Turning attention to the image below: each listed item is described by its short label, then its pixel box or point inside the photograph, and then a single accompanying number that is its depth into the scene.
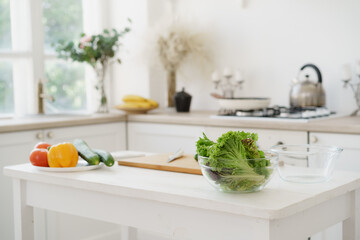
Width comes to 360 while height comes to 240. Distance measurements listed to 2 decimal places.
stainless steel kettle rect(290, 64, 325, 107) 3.30
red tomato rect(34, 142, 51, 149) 2.11
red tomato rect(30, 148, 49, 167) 2.02
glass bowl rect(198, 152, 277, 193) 1.51
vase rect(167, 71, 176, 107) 4.07
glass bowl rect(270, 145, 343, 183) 1.69
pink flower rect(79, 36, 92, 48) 3.81
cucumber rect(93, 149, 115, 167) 2.01
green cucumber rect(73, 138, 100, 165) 2.00
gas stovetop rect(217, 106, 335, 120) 3.05
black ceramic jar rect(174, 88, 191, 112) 3.83
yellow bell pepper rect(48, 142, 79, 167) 1.97
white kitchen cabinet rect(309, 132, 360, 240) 2.69
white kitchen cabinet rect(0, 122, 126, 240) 3.02
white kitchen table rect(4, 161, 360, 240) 1.46
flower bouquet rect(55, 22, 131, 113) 3.79
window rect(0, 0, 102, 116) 3.81
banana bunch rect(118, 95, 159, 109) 3.78
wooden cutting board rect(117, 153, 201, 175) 1.93
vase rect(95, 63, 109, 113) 3.94
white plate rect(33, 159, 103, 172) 1.97
